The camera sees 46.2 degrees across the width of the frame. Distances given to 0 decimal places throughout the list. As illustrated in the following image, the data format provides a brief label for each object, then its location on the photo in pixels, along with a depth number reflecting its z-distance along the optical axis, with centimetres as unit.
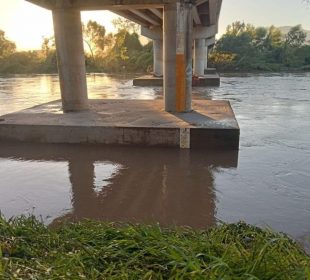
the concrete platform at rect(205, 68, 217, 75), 4725
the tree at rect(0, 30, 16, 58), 8162
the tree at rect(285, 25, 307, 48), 7393
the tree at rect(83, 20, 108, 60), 8339
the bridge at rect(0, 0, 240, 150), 1126
